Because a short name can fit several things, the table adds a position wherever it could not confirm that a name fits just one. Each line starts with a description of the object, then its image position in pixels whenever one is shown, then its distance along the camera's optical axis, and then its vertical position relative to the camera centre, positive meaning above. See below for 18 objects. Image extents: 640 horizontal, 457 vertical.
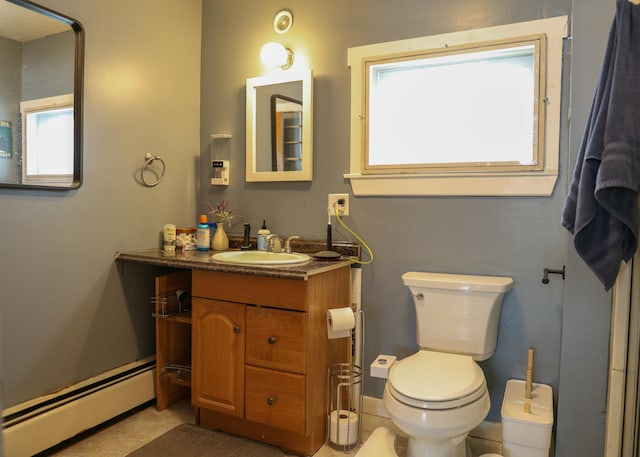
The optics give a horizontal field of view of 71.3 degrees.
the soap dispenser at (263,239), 2.45 -0.18
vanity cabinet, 1.87 -0.65
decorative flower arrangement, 2.56 -0.04
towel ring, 2.41 +0.20
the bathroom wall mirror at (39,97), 1.76 +0.44
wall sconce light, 2.39 +0.82
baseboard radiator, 1.82 -0.93
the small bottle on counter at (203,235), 2.47 -0.17
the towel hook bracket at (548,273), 1.90 -0.26
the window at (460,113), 1.91 +0.46
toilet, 1.56 -0.62
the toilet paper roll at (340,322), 1.91 -0.49
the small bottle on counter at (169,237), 2.38 -0.17
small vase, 2.52 -0.19
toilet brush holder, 1.62 -0.80
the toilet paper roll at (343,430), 2.00 -1.00
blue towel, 1.18 +0.14
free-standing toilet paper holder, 2.00 -0.94
